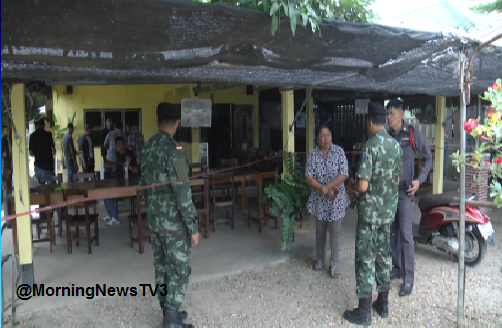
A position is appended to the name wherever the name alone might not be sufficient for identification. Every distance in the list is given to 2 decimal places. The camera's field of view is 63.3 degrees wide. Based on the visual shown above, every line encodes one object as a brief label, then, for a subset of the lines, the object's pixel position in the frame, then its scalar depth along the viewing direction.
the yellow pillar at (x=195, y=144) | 8.39
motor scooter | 4.30
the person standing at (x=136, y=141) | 8.01
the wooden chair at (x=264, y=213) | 5.82
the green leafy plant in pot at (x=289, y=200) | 4.69
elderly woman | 4.00
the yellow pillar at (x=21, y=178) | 3.78
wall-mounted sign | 7.46
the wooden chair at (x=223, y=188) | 5.77
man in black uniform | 3.71
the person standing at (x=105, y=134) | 8.32
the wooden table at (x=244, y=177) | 5.93
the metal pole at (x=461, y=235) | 3.08
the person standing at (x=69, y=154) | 8.14
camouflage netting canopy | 2.28
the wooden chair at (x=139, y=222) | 4.88
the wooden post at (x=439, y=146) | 7.41
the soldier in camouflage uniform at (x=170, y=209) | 2.93
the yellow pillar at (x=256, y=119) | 10.62
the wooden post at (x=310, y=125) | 8.88
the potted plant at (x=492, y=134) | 2.54
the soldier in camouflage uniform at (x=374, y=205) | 3.14
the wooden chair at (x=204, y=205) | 5.34
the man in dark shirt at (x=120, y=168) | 6.32
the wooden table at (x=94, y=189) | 4.65
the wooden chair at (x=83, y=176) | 5.71
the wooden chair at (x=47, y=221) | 4.69
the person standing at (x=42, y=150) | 6.98
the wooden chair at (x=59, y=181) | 5.66
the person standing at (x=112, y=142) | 7.64
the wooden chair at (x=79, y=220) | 4.77
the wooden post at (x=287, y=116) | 5.77
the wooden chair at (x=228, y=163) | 6.48
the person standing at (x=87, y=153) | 8.26
